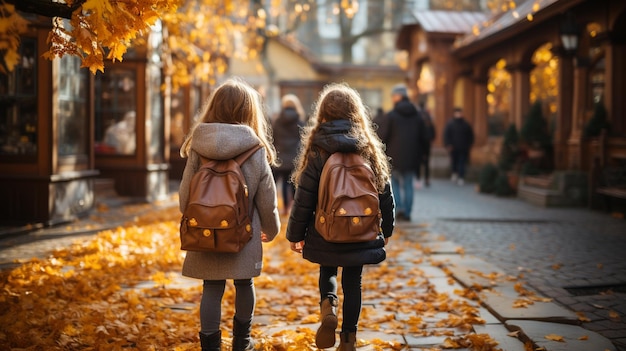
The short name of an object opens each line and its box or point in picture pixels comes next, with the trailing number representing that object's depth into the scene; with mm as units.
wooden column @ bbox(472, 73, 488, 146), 21719
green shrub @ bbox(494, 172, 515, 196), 15570
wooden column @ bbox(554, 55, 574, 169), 14656
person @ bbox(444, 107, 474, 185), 18562
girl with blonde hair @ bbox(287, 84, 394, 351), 4156
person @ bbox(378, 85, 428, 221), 10578
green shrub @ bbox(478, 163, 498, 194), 16172
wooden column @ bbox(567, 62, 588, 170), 13445
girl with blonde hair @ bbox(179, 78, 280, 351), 4016
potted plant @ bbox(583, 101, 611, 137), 12805
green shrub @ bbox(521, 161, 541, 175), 15203
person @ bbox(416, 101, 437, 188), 16944
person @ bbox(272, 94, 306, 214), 10859
